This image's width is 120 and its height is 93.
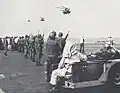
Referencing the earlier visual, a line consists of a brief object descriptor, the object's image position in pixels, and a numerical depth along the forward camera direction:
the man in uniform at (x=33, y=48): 7.85
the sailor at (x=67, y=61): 4.38
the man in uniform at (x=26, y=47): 8.52
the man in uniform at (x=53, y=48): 4.99
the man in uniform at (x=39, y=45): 6.76
